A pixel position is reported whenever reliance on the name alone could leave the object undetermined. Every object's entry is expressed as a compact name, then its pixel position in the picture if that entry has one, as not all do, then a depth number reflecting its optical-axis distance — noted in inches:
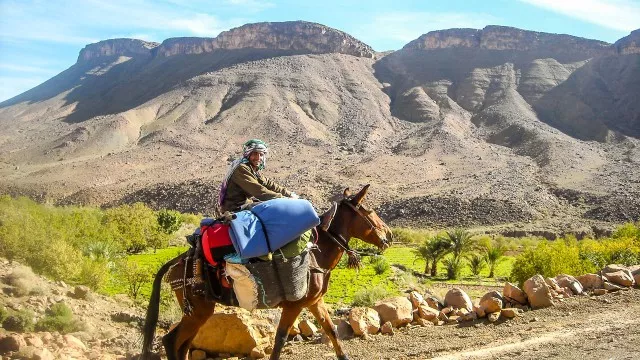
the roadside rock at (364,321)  368.2
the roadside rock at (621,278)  460.4
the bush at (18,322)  361.7
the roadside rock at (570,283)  448.8
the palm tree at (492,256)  1189.7
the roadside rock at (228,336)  342.0
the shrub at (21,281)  422.3
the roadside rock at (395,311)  390.0
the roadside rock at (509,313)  394.3
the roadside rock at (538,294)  416.8
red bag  265.9
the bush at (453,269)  1130.7
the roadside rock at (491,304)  398.3
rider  276.2
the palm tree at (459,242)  1217.4
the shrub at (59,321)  382.3
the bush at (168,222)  1560.9
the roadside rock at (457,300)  429.4
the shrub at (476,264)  1233.8
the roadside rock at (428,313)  404.2
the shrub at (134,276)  647.1
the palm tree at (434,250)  1203.2
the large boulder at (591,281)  460.4
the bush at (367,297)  541.2
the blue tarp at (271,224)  259.3
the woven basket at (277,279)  269.9
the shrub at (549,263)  675.4
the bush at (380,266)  1037.8
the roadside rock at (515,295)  427.8
